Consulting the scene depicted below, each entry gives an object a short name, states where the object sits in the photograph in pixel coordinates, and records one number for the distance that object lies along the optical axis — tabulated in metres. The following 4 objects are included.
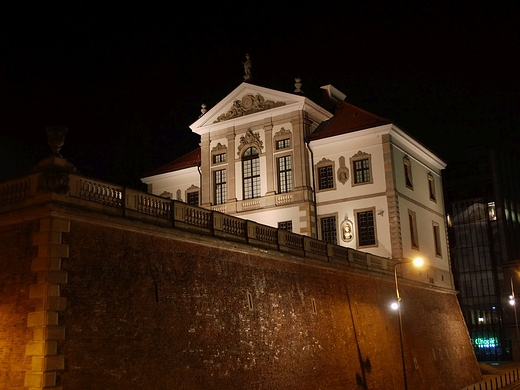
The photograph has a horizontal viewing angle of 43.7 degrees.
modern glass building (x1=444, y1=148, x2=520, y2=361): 70.19
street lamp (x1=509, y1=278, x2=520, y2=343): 63.78
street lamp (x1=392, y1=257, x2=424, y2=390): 27.99
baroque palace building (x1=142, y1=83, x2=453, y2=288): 40.44
